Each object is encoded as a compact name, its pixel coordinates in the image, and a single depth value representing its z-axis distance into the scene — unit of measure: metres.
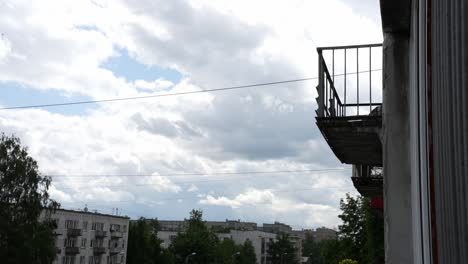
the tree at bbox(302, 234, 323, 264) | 161.24
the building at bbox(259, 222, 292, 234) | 172.36
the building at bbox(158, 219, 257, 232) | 147.25
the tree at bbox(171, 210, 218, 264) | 69.56
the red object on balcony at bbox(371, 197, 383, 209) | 10.93
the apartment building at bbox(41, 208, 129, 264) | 65.56
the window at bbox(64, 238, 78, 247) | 65.84
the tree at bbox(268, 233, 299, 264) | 123.88
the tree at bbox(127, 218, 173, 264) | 69.19
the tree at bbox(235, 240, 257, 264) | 97.81
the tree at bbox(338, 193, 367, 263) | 36.19
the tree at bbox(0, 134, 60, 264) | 32.06
